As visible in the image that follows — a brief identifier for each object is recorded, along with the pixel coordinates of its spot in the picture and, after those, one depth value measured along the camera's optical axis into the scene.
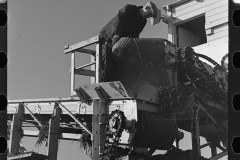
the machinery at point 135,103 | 5.78
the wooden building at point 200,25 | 11.63
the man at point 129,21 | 6.27
